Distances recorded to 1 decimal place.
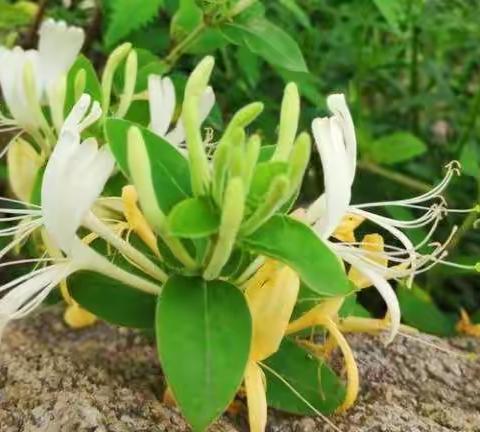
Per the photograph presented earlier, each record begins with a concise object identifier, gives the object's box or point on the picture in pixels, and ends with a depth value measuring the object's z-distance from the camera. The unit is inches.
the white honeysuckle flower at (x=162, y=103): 11.7
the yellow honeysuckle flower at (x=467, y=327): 13.9
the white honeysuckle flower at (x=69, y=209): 9.3
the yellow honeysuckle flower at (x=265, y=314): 9.9
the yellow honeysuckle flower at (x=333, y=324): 10.5
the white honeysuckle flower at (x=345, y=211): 9.9
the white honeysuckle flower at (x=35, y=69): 12.0
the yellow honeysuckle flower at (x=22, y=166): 12.8
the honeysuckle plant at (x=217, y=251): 9.2
